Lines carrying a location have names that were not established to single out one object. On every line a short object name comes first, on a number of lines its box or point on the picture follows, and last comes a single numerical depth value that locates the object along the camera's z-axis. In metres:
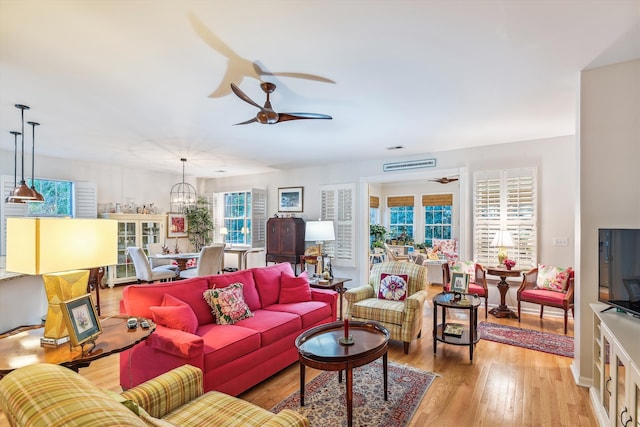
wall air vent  5.57
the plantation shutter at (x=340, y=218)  6.42
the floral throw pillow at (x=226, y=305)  2.93
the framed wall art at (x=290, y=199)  7.09
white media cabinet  1.66
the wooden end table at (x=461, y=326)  3.22
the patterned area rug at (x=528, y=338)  3.47
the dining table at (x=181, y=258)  5.96
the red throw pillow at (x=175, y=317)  2.51
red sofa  2.32
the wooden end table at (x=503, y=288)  4.53
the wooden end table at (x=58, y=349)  1.55
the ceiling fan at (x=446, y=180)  7.55
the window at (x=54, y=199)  5.87
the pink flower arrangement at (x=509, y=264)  4.58
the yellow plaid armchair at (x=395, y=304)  3.39
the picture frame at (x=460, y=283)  3.43
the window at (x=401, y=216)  9.35
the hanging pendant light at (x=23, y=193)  3.88
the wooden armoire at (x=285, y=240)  6.67
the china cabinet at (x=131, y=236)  6.63
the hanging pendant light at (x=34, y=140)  3.98
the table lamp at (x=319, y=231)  6.20
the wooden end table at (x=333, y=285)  4.15
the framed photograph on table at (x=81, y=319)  1.67
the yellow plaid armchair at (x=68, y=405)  0.85
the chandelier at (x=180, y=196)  7.85
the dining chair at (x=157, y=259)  6.47
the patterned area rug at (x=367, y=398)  2.29
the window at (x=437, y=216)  8.71
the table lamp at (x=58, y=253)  1.52
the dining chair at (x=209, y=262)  5.44
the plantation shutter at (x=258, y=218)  7.41
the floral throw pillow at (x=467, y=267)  4.83
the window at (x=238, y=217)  7.68
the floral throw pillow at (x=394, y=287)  3.78
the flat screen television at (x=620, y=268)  2.18
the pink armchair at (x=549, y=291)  3.97
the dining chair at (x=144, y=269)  5.45
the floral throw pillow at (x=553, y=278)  4.22
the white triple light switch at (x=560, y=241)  4.55
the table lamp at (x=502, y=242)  4.68
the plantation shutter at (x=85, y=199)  6.27
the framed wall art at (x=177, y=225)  7.79
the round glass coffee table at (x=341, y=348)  2.18
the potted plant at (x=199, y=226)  8.17
